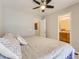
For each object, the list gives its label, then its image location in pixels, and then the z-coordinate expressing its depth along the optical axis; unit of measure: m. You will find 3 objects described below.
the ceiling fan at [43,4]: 1.70
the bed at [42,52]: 0.54
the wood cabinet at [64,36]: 3.17
